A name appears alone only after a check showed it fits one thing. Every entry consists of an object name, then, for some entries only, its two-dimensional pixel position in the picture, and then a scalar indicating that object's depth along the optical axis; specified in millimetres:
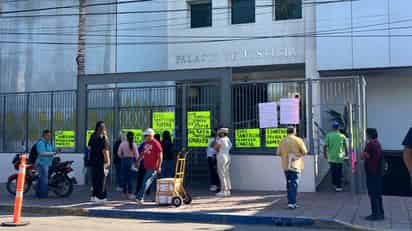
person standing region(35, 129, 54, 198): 14297
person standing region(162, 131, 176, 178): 15000
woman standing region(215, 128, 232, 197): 14039
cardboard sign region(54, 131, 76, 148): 17953
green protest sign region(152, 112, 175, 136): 16511
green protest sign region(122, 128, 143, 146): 16875
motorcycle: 14606
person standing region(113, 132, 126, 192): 15453
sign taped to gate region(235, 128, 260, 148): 15672
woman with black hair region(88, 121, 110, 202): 13250
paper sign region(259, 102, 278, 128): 15383
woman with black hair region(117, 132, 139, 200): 14423
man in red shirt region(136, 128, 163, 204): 12820
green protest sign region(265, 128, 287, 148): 15352
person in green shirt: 14852
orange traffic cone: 10359
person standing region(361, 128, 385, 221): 10633
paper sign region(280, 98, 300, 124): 15105
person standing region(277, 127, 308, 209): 11711
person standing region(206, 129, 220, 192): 15117
